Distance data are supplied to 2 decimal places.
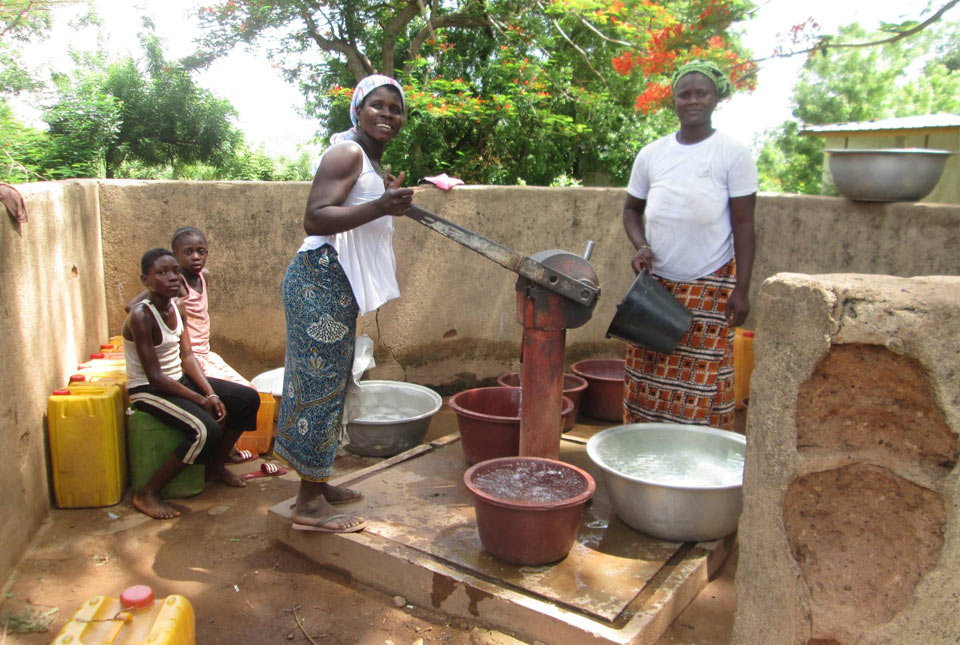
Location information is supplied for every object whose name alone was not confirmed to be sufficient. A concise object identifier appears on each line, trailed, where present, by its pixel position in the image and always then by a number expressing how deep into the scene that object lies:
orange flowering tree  7.64
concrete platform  2.25
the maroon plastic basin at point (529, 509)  2.39
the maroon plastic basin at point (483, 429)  3.20
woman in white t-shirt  2.89
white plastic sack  3.84
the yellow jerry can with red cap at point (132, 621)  1.68
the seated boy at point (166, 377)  3.16
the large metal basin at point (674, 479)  2.58
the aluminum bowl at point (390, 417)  3.73
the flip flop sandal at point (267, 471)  3.66
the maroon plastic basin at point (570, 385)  3.96
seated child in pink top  3.64
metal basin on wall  3.85
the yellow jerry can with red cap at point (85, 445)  3.12
